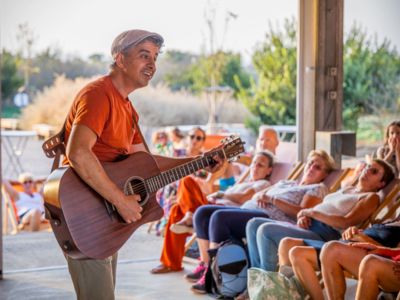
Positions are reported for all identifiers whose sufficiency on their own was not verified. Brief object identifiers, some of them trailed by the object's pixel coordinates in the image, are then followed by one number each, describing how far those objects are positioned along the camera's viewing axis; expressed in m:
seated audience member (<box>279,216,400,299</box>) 3.75
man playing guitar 2.72
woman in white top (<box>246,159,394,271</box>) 4.36
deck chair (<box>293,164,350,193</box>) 4.96
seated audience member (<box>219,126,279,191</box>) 6.35
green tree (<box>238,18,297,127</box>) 12.57
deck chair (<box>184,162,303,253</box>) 5.63
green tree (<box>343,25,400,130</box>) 12.16
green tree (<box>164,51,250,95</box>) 13.88
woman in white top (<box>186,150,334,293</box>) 4.76
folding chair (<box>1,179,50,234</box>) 7.61
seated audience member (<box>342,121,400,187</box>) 5.04
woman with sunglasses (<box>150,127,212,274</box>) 5.37
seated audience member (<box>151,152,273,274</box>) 5.29
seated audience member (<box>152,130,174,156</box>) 7.90
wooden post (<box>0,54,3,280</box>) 5.20
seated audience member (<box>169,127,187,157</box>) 7.70
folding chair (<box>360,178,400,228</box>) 4.39
